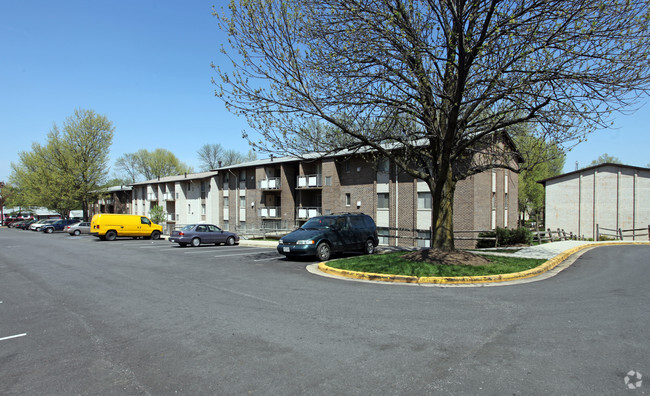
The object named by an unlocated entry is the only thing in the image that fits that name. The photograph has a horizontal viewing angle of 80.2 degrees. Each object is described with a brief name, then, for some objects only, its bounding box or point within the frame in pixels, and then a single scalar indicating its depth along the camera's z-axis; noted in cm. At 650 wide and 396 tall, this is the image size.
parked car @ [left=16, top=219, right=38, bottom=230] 5886
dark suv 1385
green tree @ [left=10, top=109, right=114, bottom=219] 5091
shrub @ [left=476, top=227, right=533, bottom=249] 2127
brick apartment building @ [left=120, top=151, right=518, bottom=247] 2792
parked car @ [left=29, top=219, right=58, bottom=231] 5061
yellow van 3002
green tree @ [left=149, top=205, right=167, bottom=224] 4400
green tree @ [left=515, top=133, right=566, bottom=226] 4594
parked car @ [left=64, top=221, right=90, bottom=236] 3931
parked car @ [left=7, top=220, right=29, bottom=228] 6142
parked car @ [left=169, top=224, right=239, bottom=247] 2366
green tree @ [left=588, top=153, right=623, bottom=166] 6054
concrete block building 3027
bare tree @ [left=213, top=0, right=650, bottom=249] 898
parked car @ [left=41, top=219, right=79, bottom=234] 4712
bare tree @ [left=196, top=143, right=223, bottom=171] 8422
